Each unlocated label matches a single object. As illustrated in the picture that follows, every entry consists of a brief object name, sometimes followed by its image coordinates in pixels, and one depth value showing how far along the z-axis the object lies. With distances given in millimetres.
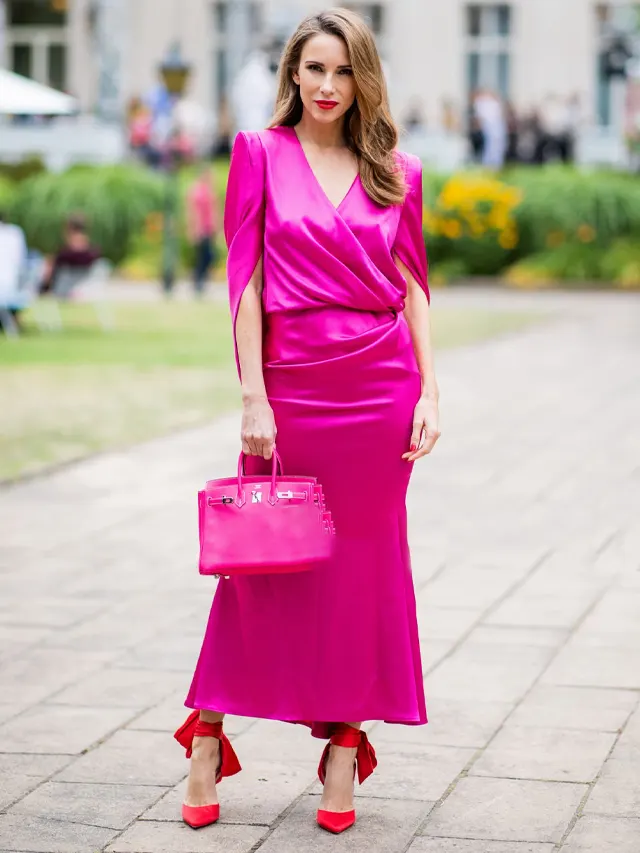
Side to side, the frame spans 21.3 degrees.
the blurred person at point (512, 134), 32844
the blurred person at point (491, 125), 32219
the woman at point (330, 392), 3840
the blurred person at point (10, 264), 16078
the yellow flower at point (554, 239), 26719
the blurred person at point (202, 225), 23328
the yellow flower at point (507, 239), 26516
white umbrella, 16047
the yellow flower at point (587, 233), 26359
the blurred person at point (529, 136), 32250
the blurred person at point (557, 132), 32531
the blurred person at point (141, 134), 30484
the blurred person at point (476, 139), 32625
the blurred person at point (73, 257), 17469
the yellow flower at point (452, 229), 26453
